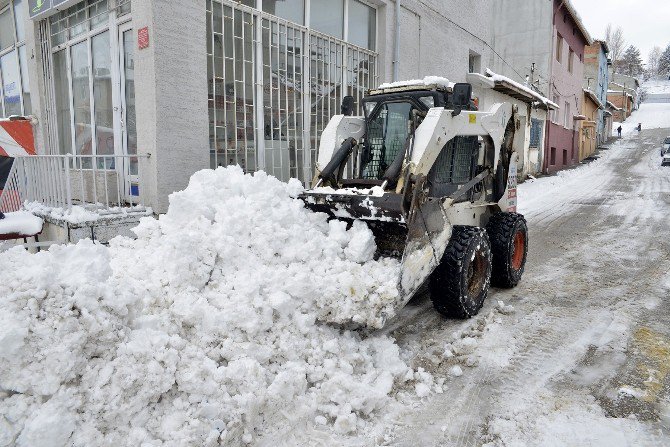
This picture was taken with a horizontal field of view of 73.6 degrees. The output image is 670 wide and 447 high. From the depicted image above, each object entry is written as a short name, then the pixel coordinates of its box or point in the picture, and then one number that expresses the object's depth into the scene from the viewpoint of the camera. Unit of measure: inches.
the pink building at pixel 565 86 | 864.9
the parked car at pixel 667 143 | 1047.2
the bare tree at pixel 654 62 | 3971.5
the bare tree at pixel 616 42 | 3568.4
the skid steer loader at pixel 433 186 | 154.5
